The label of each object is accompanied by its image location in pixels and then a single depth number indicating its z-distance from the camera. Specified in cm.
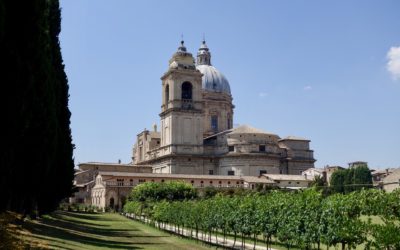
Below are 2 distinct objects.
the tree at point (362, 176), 7481
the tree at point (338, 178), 7569
